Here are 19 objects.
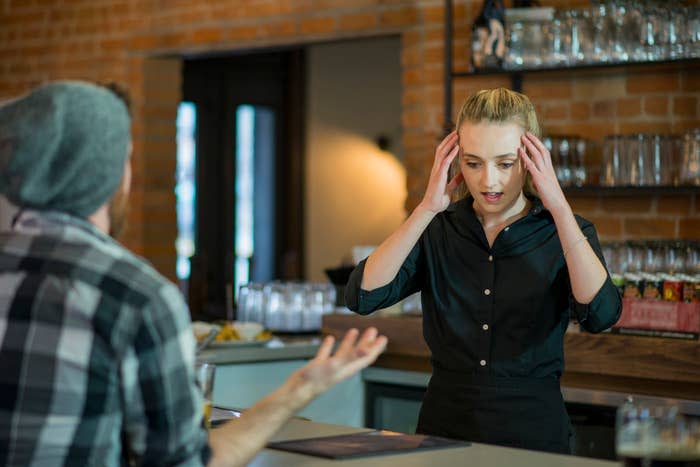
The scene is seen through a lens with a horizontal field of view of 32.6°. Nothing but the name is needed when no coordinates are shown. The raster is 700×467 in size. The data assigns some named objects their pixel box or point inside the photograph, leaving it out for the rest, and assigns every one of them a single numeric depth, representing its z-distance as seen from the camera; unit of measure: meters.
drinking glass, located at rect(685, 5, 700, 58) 4.05
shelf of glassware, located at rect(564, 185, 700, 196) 4.11
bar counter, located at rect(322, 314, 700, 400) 3.14
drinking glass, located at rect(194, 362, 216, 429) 1.84
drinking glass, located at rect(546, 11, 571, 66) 4.34
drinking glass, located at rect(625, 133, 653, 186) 4.16
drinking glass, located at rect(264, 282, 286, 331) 4.44
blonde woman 2.40
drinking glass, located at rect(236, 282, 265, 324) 4.48
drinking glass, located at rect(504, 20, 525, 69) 4.45
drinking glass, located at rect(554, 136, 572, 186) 4.31
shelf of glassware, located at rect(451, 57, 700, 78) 4.12
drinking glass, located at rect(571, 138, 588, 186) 4.33
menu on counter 1.95
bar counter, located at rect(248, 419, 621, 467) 1.87
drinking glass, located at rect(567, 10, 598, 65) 4.27
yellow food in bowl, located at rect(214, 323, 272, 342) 4.03
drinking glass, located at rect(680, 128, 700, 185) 4.00
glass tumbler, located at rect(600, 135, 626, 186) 4.22
